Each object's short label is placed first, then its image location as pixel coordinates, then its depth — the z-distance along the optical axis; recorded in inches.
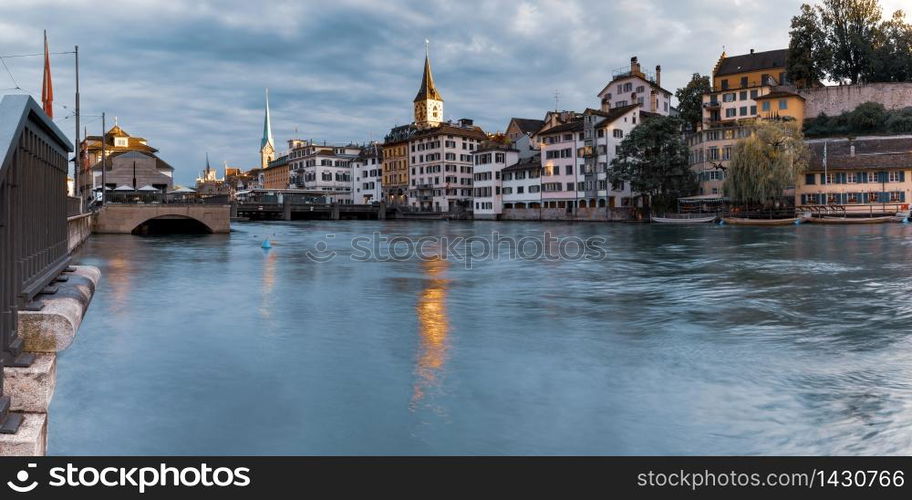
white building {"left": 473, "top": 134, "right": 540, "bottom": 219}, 4475.9
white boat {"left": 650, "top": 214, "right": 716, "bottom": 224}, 3021.7
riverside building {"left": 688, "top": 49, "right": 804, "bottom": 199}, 3329.2
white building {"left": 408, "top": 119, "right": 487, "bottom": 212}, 4904.0
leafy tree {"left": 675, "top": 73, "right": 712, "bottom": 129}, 4033.0
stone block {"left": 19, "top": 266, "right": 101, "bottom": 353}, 251.1
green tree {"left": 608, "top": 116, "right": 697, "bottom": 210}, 3223.4
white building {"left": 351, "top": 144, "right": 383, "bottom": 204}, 5782.5
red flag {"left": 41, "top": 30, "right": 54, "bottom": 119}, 1263.5
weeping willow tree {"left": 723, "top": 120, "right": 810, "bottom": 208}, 2785.4
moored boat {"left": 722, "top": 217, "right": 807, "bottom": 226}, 2737.2
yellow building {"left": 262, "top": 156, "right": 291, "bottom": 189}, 7475.4
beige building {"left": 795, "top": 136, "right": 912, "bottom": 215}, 2848.9
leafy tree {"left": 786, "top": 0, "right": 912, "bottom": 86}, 3631.9
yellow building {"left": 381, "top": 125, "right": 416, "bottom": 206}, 5374.0
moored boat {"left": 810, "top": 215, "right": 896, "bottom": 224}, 2677.2
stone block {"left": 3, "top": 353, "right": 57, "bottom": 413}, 225.1
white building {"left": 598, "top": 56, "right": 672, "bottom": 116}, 4079.7
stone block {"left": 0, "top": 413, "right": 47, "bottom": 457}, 197.2
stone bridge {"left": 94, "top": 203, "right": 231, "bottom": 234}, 2064.5
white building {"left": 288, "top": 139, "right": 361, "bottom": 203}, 6323.8
